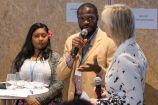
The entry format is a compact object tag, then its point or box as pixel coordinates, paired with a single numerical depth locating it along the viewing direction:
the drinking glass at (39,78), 3.93
